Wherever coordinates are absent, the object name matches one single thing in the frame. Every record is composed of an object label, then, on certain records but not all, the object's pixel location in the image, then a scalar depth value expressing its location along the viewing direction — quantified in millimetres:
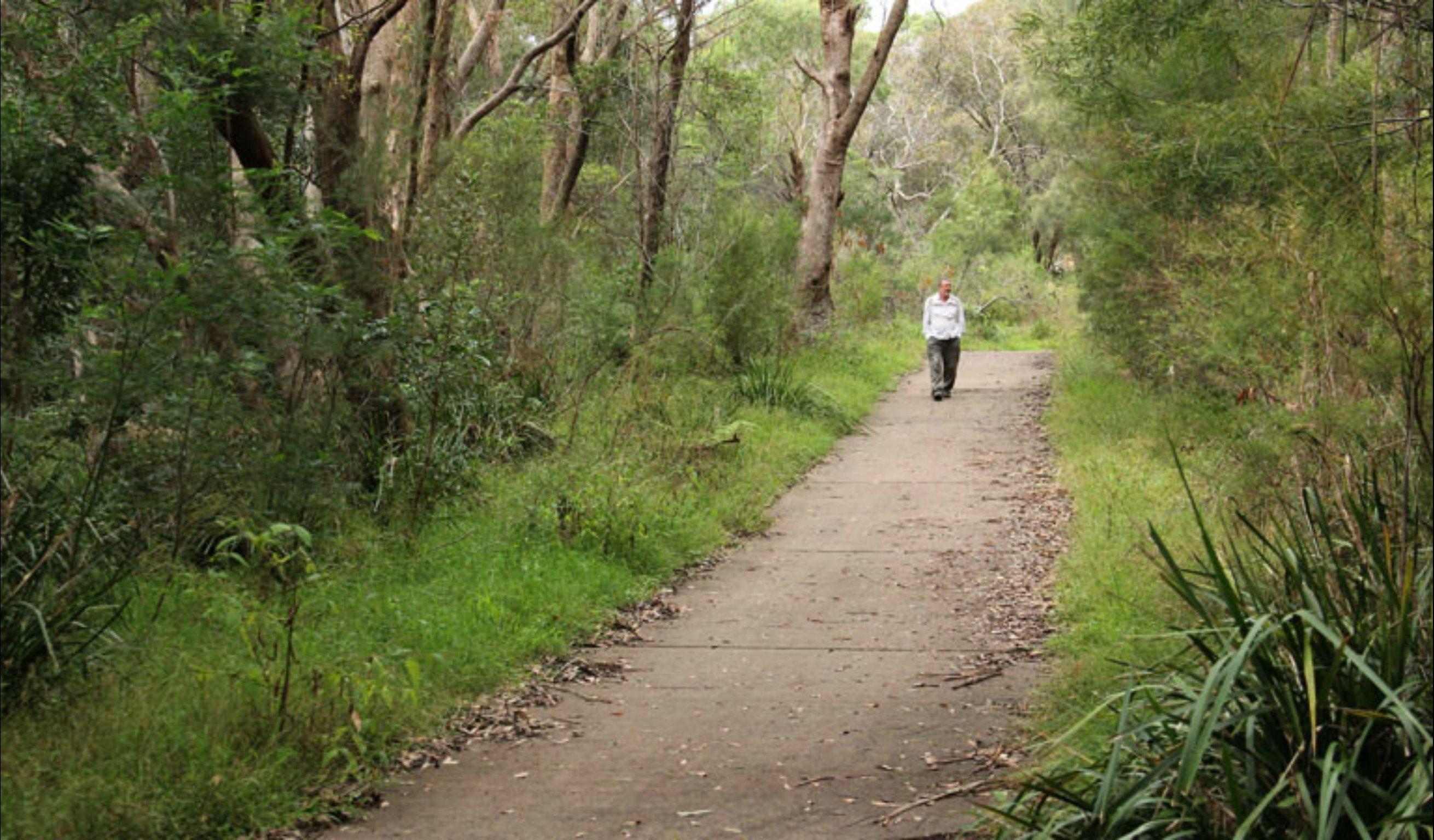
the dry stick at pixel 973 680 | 7461
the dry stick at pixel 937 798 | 5297
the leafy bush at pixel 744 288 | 18594
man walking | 20484
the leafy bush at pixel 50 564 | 5590
